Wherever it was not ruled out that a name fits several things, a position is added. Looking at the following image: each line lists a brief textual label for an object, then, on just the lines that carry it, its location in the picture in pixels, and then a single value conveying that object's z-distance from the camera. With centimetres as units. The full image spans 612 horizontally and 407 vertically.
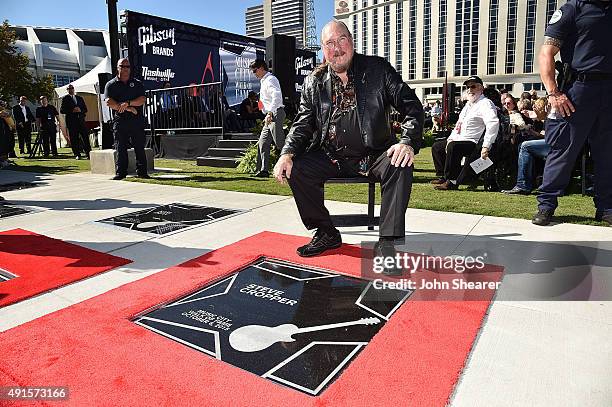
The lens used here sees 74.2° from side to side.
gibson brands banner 1262
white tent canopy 1931
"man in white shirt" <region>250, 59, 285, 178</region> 791
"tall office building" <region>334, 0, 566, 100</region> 6669
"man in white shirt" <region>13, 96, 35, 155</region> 1491
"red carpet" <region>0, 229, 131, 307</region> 254
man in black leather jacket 285
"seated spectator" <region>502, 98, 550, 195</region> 547
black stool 363
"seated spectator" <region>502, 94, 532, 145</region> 638
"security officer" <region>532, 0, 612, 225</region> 353
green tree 2328
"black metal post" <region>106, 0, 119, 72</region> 927
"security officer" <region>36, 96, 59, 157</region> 1332
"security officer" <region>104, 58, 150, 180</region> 748
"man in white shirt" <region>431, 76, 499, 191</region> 559
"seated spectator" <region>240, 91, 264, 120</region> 1375
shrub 880
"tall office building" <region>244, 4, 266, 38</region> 19562
